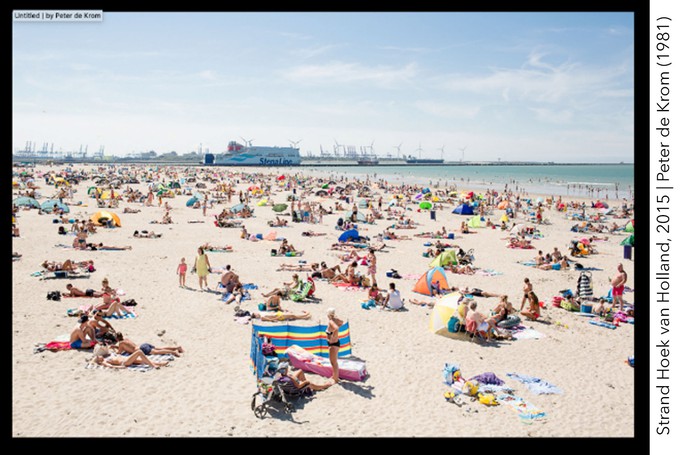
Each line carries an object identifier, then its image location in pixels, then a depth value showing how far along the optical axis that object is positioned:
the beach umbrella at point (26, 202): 24.68
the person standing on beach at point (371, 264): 13.05
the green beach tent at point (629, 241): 17.69
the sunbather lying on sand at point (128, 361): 7.49
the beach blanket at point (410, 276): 13.94
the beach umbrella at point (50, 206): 24.11
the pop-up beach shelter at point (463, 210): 28.70
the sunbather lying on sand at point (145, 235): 19.24
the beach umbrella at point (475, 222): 23.86
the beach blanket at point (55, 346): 7.93
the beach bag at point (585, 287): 11.52
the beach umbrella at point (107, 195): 30.19
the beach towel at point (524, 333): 9.34
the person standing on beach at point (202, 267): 11.87
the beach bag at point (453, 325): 9.33
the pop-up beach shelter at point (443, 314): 9.36
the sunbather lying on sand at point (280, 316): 9.88
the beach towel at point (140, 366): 7.40
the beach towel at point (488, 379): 7.20
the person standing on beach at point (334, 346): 7.13
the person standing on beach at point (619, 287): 10.88
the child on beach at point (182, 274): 12.07
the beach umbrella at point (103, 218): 21.09
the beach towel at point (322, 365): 7.23
